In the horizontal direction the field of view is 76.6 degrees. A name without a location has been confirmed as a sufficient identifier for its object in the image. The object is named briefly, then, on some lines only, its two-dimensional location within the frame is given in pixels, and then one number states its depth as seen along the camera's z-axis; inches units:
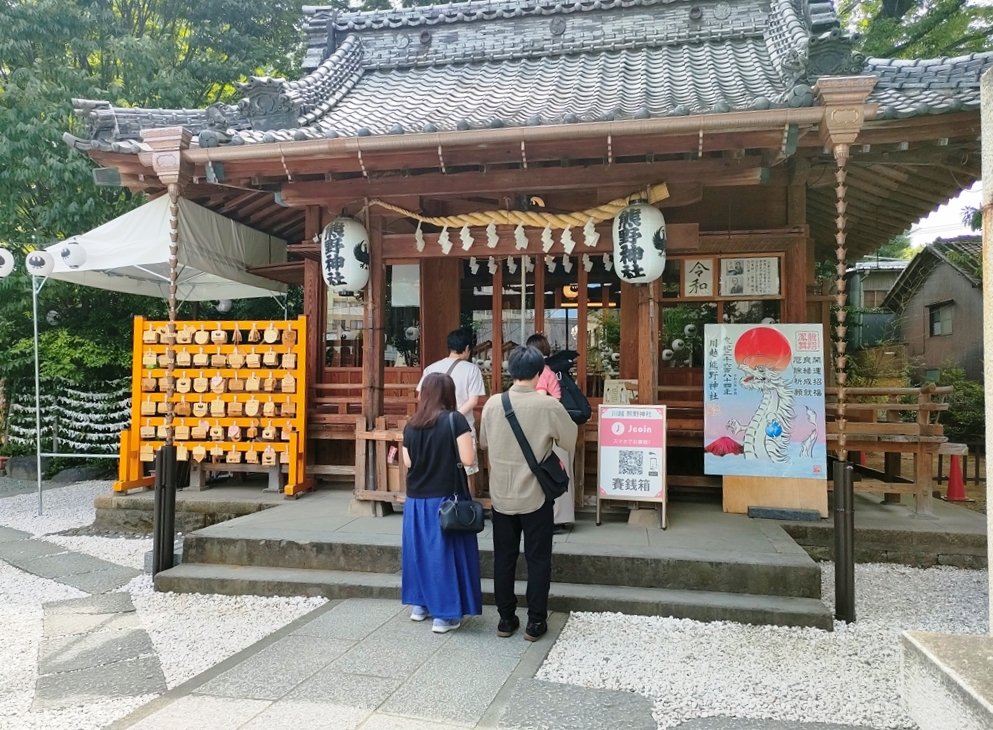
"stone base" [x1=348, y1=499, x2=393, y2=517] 264.1
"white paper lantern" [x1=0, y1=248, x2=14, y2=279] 330.3
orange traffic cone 337.1
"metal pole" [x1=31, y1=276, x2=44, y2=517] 321.4
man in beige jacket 169.0
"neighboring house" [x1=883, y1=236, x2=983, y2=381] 737.0
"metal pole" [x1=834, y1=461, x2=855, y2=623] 188.4
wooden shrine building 223.3
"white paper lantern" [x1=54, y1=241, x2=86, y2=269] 321.4
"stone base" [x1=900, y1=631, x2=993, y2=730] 78.2
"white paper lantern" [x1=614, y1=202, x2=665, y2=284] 234.5
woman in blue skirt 174.4
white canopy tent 325.4
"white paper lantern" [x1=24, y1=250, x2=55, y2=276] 317.1
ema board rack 322.7
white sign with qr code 238.4
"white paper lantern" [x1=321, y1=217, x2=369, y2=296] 263.6
